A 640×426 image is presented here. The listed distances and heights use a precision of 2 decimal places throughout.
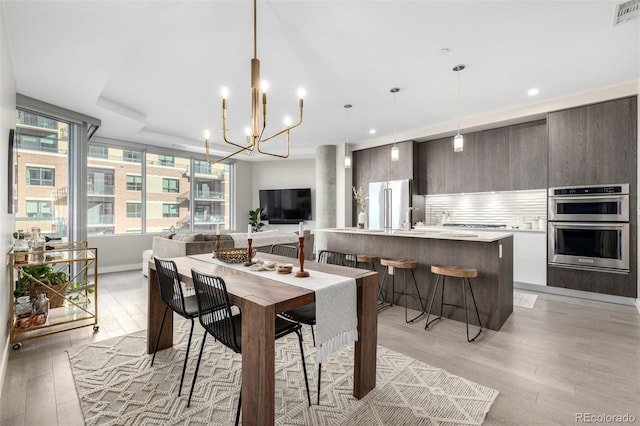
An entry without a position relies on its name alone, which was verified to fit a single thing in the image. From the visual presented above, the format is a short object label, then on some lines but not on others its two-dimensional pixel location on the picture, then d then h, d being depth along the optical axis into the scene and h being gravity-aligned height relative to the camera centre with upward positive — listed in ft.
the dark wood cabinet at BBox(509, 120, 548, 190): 15.64 +2.95
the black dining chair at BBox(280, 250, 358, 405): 6.85 -2.36
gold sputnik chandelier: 7.27 +3.05
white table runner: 5.79 -1.93
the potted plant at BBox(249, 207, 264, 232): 27.45 -0.52
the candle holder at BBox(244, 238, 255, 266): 8.37 -1.18
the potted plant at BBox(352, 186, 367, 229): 14.79 -0.21
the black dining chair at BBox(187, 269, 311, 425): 5.59 -2.02
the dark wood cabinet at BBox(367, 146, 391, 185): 21.09 +3.50
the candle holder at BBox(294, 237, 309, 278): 6.86 -1.13
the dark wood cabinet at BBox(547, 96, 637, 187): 12.60 +2.96
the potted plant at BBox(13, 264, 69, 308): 9.86 -2.28
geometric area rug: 5.98 -3.97
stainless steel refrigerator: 19.75 +0.70
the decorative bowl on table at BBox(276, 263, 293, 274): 7.32 -1.35
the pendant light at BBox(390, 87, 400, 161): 13.23 +5.28
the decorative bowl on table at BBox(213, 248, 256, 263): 8.71 -1.20
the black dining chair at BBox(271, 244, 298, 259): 10.96 -1.40
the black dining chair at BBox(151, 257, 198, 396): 7.15 -1.87
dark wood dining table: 4.91 -2.08
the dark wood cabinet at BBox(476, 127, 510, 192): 16.83 +2.96
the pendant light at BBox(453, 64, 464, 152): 11.12 +2.68
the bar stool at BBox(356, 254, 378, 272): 13.17 -2.12
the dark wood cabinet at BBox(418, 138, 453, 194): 19.34 +3.07
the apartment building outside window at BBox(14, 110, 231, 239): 13.25 +1.70
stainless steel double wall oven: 12.76 -0.70
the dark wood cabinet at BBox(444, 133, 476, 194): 18.04 +2.67
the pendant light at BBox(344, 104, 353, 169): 15.28 +2.84
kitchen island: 10.43 -1.83
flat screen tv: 26.63 +0.74
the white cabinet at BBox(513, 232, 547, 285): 14.85 -2.27
